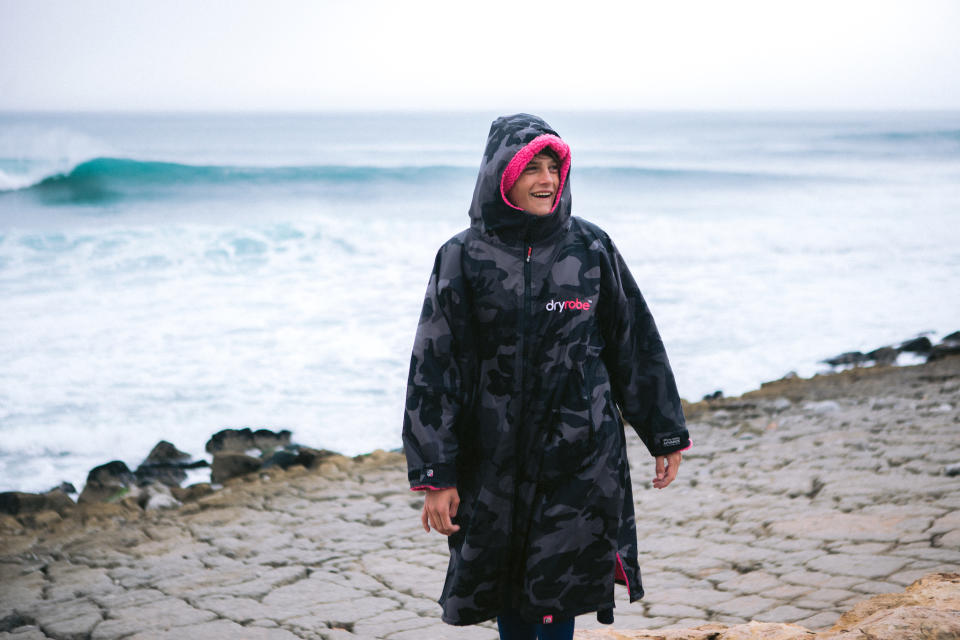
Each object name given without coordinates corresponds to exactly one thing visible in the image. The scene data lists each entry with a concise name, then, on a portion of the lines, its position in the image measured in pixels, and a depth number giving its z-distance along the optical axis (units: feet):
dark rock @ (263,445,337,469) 21.79
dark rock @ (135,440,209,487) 22.36
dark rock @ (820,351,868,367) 31.73
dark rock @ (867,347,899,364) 30.99
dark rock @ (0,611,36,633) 12.83
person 7.33
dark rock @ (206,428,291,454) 24.52
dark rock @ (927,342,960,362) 29.73
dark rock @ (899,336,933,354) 31.37
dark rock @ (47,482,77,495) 22.11
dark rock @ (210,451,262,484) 21.21
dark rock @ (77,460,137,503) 20.89
